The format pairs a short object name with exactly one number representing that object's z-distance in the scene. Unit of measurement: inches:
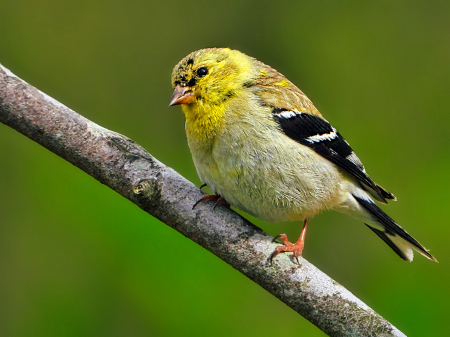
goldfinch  214.7
